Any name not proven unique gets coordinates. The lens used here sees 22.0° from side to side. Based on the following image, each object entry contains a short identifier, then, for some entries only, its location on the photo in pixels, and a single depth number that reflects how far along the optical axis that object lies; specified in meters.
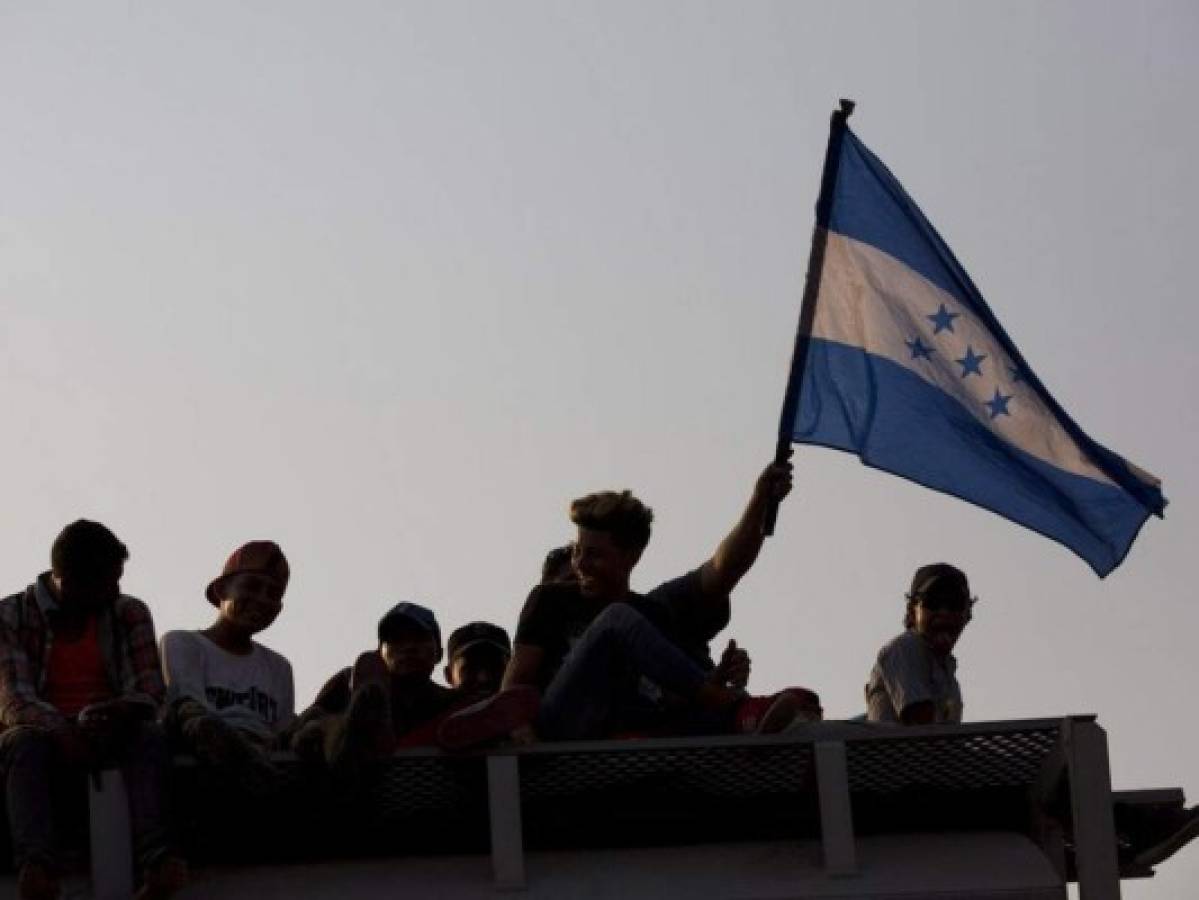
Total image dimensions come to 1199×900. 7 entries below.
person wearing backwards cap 11.54
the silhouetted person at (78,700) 10.58
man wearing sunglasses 12.25
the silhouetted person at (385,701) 10.74
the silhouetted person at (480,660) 12.73
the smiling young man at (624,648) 11.07
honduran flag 12.78
